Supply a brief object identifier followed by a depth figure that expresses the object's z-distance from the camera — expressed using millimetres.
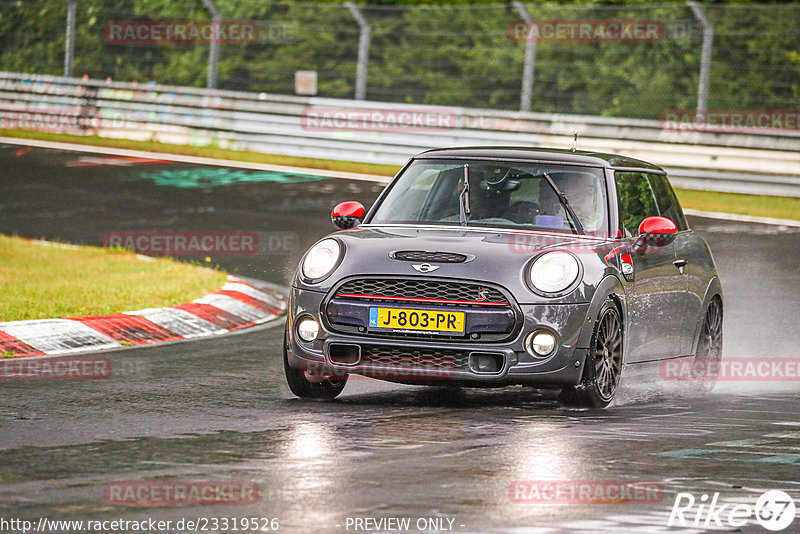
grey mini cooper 15773
